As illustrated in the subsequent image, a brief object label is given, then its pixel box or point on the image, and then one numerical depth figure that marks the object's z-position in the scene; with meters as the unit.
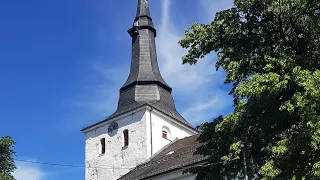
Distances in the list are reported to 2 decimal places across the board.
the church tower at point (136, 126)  37.75
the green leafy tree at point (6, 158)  22.77
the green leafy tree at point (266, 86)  13.37
